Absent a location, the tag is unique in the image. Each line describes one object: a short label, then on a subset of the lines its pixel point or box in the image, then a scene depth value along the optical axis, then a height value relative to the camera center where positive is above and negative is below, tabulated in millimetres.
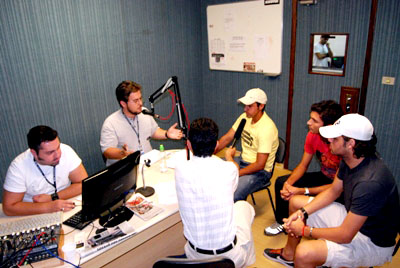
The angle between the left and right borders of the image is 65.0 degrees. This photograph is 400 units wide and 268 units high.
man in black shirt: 1773 -961
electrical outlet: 2959 -384
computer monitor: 1706 -812
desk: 1716 -1114
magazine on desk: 1955 -1005
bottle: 2523 -947
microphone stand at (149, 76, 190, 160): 2248 -402
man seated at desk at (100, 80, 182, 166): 2871 -762
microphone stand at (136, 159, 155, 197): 2187 -985
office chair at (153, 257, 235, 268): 1345 -908
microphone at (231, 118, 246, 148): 2576 -715
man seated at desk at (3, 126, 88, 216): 1981 -844
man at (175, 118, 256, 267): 1592 -758
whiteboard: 3699 +81
